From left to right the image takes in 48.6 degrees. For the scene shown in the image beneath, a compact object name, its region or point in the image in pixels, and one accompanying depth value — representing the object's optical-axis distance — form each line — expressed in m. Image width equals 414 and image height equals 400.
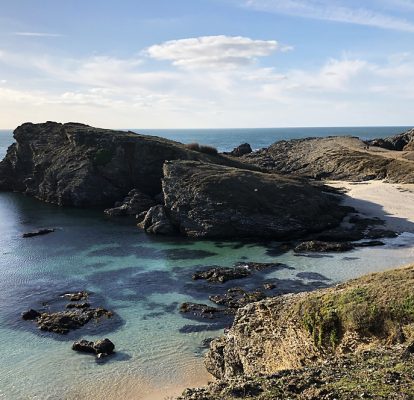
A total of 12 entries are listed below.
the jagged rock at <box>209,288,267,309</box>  38.28
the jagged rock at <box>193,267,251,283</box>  44.78
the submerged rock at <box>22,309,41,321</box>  36.66
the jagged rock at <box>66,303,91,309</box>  38.97
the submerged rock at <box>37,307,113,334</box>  34.69
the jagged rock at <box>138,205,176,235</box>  63.78
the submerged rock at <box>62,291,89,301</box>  41.03
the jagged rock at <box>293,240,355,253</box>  53.44
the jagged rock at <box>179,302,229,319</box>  36.38
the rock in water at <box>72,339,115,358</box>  30.41
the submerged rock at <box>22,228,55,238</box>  64.75
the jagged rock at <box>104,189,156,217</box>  77.38
